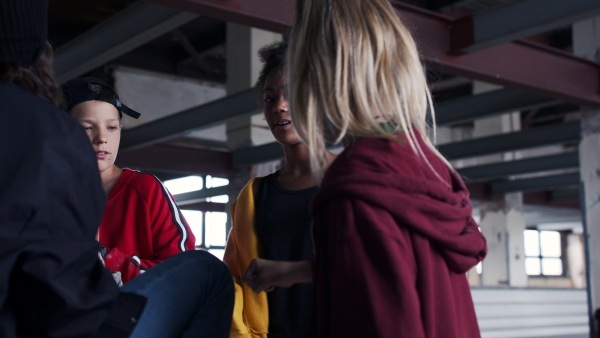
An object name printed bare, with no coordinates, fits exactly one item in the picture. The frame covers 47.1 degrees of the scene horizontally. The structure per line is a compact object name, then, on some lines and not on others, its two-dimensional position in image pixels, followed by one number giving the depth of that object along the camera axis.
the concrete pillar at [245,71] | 6.69
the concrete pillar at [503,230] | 10.78
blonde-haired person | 1.17
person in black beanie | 1.02
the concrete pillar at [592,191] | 5.70
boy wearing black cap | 2.00
